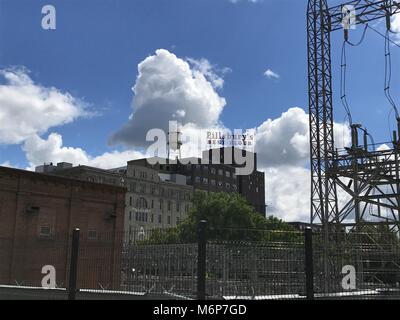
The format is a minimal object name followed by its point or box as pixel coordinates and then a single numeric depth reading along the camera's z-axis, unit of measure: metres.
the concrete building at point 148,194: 94.06
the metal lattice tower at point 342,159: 33.78
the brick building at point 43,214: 26.09
